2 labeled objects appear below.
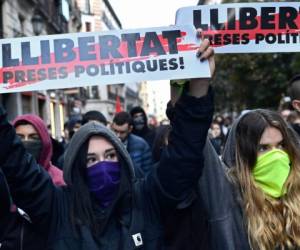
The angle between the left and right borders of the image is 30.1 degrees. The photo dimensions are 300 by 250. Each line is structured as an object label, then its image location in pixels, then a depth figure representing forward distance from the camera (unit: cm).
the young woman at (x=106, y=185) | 226
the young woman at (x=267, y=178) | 244
